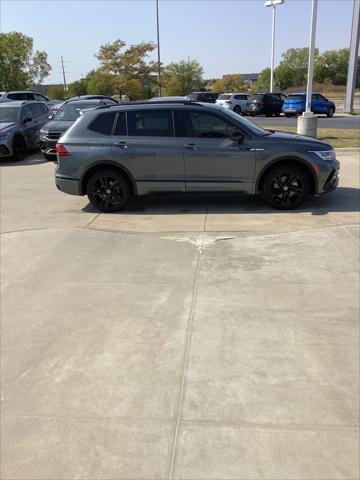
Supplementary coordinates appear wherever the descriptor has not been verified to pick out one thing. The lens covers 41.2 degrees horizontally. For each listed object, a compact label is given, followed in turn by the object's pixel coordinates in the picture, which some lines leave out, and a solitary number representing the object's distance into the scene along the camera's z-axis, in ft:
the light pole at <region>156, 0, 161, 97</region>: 159.00
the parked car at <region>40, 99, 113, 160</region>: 43.19
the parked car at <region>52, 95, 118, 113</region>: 54.30
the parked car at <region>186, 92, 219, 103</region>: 124.08
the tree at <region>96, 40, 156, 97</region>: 171.73
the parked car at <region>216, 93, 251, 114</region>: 117.70
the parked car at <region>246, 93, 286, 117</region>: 112.16
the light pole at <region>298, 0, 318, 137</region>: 45.32
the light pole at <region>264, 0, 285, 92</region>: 128.32
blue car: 102.94
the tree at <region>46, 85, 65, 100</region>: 214.69
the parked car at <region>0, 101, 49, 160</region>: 45.01
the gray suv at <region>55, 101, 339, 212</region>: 24.09
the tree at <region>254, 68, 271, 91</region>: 278.07
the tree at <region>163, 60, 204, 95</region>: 226.38
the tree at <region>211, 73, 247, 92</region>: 259.04
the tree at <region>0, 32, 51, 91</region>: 166.61
